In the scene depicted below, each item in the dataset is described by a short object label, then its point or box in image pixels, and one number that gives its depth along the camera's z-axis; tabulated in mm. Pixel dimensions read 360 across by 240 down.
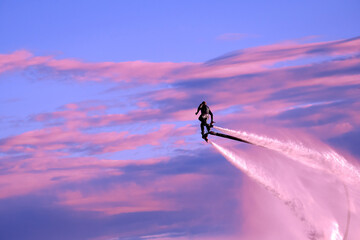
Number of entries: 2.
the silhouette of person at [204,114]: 106875
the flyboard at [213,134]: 106188
